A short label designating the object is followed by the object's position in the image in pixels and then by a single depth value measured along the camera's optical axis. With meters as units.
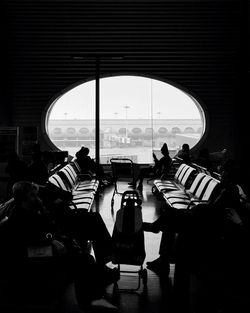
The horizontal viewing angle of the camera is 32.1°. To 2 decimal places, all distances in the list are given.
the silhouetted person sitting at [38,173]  5.10
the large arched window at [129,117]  13.23
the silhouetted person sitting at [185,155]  9.30
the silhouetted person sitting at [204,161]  9.51
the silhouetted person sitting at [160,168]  8.95
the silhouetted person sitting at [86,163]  9.05
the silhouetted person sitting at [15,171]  5.02
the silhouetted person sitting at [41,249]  2.72
